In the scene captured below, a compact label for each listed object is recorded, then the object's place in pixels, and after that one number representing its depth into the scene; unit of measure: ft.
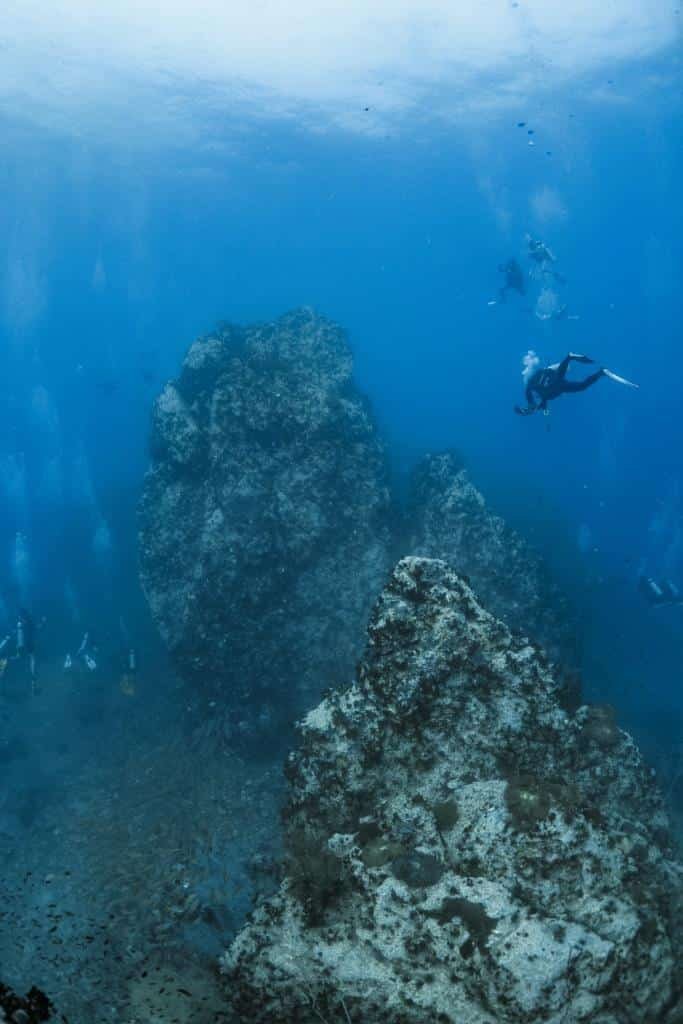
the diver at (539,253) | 60.03
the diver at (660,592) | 56.85
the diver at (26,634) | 54.44
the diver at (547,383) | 36.42
